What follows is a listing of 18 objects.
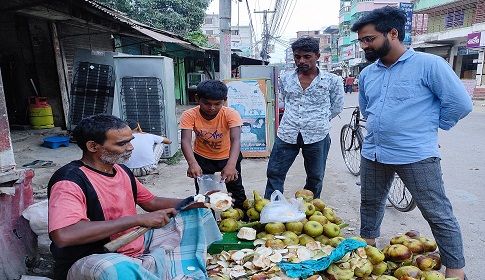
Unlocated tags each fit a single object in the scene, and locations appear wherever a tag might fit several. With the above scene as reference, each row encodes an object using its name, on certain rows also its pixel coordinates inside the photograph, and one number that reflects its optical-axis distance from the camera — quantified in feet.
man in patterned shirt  10.90
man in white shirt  14.78
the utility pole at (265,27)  79.25
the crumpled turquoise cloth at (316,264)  7.25
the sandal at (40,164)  17.95
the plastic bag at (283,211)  9.02
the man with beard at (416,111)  7.51
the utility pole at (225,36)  23.00
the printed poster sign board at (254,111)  20.53
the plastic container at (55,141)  21.31
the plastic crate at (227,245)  8.67
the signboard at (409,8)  70.38
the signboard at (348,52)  135.43
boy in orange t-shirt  9.80
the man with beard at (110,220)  5.59
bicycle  13.22
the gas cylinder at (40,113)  24.35
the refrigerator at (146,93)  19.72
